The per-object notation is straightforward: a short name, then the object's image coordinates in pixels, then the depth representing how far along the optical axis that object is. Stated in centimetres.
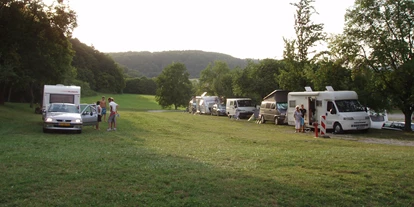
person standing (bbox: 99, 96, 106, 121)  2506
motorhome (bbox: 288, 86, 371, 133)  2216
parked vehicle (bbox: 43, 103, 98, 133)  1821
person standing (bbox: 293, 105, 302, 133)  2333
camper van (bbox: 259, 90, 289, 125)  3081
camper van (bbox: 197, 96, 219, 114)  5209
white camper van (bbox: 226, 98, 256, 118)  4053
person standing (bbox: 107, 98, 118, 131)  1998
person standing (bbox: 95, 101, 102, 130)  2145
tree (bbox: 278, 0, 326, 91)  3319
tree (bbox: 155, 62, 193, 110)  8194
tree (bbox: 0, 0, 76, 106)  2481
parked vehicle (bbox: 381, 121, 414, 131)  2789
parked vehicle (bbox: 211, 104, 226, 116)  4835
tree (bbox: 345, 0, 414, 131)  2173
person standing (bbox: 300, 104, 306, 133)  2352
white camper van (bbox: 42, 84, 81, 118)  2548
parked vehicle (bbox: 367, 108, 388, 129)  2928
